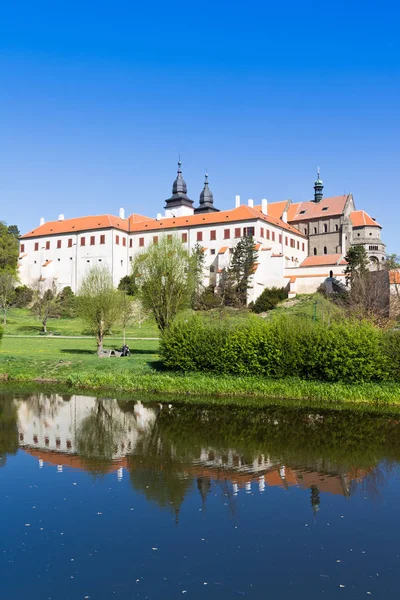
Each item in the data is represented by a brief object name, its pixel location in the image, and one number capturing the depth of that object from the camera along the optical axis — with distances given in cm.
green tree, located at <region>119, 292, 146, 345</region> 3428
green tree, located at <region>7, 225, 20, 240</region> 9281
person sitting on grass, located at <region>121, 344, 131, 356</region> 2745
